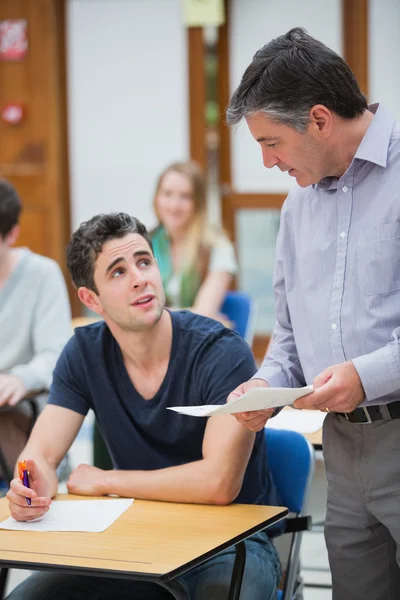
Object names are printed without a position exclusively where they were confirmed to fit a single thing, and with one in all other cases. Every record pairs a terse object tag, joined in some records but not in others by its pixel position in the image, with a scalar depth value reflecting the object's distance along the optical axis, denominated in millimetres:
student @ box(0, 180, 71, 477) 5853
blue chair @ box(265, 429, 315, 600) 3892
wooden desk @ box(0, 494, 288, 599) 3000
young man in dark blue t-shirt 3612
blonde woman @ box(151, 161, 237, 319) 7794
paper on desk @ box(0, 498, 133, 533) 3399
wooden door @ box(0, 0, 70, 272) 11255
